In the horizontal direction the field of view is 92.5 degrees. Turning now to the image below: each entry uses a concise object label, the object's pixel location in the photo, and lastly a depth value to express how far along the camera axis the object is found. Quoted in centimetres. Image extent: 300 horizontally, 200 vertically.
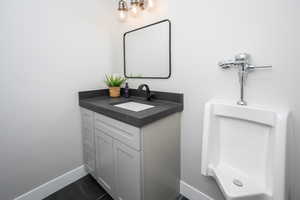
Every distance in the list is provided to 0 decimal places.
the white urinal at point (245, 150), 72
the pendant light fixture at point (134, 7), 136
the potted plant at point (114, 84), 165
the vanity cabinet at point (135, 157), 96
